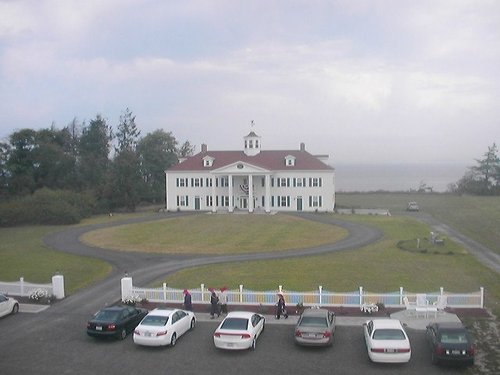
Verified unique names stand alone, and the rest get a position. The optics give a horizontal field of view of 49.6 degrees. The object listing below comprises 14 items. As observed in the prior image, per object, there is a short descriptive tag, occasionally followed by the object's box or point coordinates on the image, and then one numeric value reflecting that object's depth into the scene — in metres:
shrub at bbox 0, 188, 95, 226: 60.06
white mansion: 69.56
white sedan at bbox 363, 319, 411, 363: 17.27
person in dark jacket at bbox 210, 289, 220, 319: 23.38
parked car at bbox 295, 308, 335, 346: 18.86
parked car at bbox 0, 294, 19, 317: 23.18
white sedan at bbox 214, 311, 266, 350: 18.77
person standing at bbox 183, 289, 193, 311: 23.94
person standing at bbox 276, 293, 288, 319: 22.98
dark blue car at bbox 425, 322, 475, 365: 16.92
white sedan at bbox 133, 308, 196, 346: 19.14
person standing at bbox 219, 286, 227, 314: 23.94
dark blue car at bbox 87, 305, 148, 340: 20.02
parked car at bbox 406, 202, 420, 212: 72.00
